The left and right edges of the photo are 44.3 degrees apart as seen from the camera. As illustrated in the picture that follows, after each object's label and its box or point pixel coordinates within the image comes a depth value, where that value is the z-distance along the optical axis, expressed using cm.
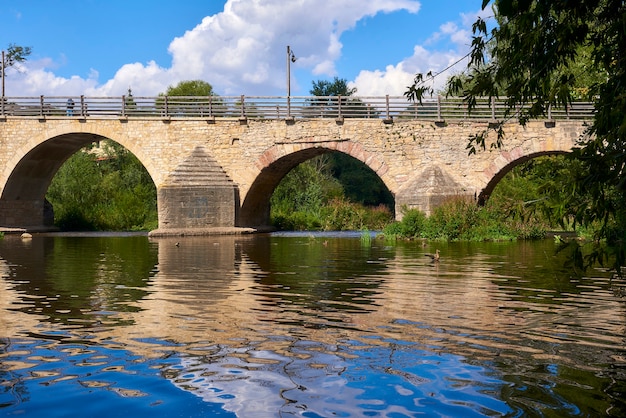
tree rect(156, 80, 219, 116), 5220
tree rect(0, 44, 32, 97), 3947
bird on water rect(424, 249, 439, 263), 1545
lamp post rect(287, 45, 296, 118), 3102
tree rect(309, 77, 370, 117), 5388
